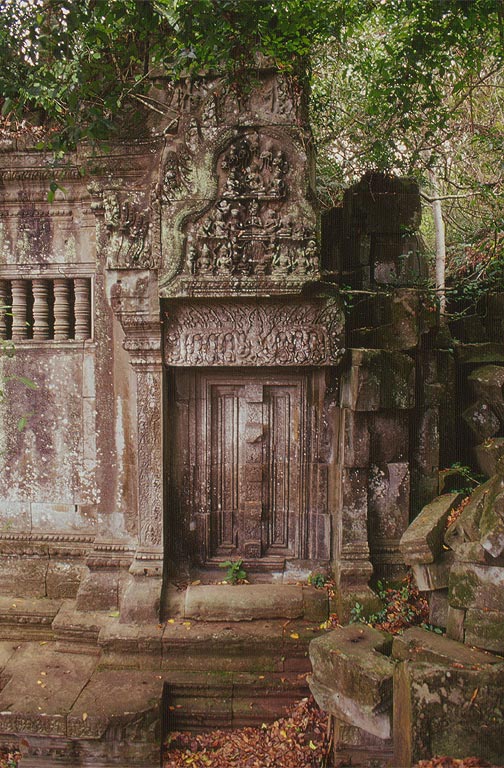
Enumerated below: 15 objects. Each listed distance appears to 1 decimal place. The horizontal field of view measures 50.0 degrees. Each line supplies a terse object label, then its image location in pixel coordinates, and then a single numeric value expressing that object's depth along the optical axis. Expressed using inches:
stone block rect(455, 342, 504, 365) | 234.7
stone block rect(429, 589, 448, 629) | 166.1
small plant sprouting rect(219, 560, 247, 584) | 203.6
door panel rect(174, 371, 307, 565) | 205.6
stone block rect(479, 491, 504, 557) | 138.3
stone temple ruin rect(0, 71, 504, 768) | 177.5
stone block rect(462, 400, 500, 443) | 218.8
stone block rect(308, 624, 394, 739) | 141.5
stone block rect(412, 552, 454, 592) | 162.9
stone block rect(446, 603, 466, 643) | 146.9
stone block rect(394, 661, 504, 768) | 127.7
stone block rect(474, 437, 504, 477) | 203.5
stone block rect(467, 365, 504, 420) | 215.8
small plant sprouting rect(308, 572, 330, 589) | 201.1
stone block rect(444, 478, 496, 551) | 151.7
